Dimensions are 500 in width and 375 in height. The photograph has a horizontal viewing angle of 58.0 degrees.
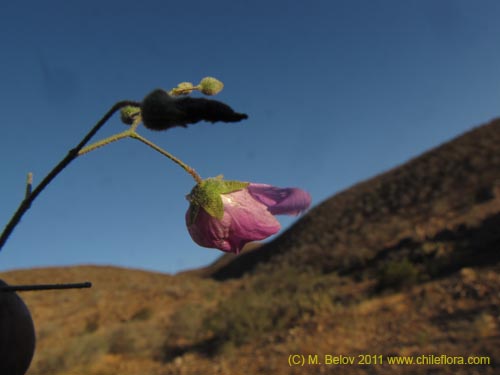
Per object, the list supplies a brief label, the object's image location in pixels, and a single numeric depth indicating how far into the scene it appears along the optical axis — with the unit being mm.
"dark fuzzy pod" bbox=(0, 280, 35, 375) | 61
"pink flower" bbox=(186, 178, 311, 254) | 87
